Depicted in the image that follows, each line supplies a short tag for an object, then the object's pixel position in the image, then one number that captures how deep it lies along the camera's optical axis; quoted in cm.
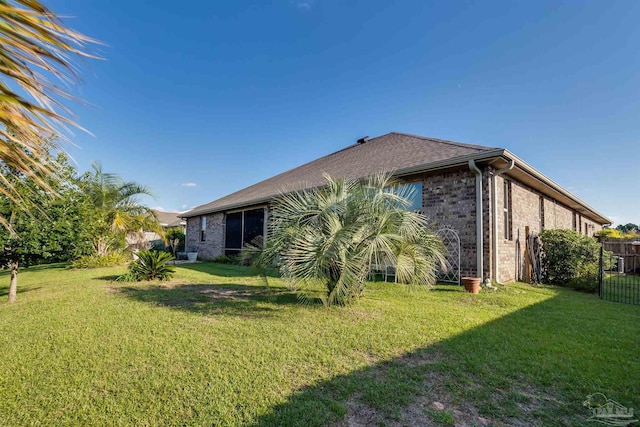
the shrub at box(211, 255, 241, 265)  1539
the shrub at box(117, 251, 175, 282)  895
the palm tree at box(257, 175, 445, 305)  488
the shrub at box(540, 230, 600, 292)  840
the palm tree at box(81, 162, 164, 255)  1436
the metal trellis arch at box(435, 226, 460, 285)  810
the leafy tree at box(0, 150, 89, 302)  569
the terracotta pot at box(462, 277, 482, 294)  684
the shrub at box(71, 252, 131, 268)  1296
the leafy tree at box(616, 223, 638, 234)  4769
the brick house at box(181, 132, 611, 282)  768
